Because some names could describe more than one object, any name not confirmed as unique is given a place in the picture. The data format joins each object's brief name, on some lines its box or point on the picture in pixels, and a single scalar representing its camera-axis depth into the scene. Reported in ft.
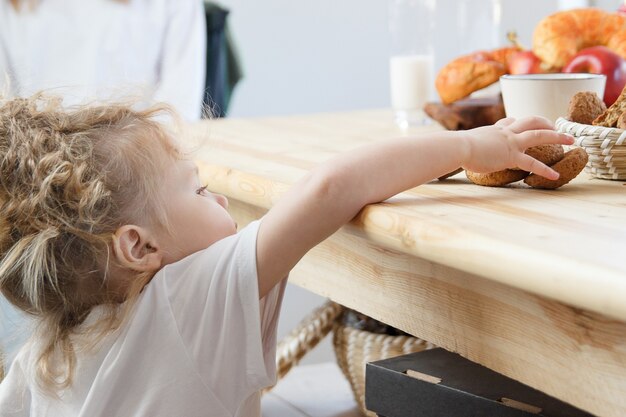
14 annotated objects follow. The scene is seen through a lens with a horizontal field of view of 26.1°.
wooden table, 3.30
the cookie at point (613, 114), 4.28
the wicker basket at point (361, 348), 6.02
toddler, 3.93
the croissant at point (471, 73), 5.54
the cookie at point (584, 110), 4.42
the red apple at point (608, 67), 5.12
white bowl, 4.87
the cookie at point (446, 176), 4.37
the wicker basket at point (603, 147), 4.18
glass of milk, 6.41
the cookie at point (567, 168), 4.13
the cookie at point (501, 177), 4.22
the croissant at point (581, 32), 5.34
